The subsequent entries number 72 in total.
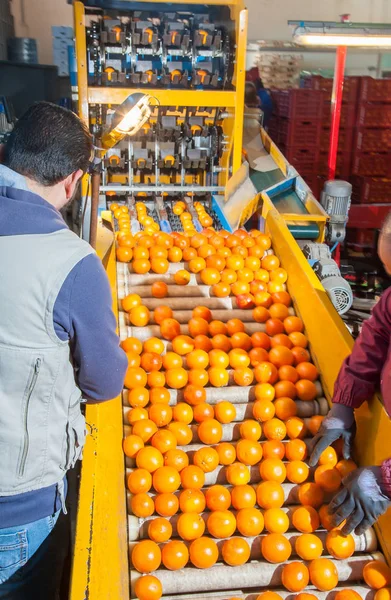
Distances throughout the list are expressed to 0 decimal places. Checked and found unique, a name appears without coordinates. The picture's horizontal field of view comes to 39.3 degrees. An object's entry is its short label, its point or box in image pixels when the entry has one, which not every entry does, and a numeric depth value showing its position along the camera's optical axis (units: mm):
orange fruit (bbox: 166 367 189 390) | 2566
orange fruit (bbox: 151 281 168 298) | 3068
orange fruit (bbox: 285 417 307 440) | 2387
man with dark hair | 1509
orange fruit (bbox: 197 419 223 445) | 2336
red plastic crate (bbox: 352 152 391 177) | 9172
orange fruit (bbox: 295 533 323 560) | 1978
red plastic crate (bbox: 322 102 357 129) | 8891
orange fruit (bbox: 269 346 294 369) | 2676
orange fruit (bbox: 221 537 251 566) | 1956
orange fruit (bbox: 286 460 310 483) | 2219
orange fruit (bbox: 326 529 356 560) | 1992
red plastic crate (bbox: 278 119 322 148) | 8766
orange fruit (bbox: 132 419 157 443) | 2324
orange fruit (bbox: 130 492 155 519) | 2066
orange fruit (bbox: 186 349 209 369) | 2639
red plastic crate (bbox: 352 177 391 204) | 8688
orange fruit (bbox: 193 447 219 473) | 2248
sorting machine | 5285
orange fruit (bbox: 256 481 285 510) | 2115
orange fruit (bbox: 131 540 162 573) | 1900
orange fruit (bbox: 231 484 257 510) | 2127
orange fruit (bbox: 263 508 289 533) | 2045
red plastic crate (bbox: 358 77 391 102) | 8719
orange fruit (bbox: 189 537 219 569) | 1936
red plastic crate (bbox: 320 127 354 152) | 9047
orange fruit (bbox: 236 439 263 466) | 2270
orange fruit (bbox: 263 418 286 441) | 2373
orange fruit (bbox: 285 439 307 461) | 2289
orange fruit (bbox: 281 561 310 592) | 1886
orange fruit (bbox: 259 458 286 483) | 2193
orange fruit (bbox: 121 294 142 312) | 2930
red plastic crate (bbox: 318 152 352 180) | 9203
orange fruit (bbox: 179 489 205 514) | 2090
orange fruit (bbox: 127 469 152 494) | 2133
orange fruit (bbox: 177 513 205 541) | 2010
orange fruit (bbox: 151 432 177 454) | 2271
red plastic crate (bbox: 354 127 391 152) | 9023
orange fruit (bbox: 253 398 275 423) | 2432
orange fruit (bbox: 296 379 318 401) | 2557
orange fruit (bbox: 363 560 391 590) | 1909
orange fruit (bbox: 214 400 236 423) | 2430
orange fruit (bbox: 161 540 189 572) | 1926
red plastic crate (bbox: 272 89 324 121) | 8562
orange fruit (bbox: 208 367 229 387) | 2604
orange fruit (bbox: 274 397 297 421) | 2465
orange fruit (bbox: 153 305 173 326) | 2898
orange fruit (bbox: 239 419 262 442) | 2365
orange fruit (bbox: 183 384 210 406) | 2494
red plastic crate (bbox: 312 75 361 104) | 8742
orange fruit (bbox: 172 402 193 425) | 2436
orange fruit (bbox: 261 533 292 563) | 1958
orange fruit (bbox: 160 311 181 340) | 2818
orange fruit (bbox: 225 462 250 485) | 2207
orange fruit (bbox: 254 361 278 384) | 2609
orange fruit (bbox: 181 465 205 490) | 2172
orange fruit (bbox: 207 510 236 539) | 2027
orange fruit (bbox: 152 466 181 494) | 2129
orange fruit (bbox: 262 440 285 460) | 2295
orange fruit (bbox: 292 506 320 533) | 2062
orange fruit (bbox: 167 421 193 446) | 2350
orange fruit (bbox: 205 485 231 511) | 2115
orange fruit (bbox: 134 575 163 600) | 1825
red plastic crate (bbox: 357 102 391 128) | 8875
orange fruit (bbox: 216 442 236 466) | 2291
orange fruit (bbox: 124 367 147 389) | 2523
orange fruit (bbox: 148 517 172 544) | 1985
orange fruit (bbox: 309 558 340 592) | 1901
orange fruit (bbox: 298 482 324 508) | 2162
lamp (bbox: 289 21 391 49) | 4465
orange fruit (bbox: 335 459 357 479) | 2223
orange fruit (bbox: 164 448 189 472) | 2229
